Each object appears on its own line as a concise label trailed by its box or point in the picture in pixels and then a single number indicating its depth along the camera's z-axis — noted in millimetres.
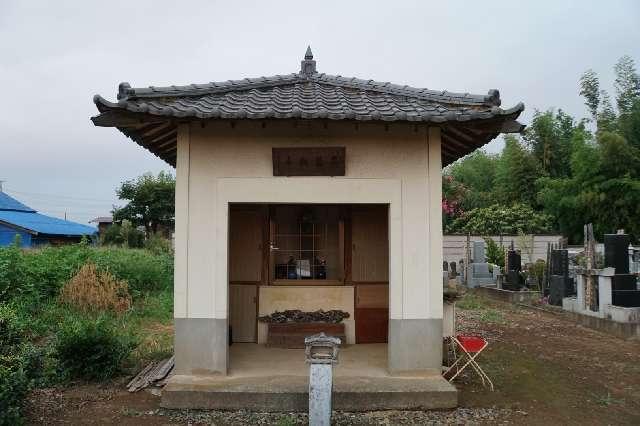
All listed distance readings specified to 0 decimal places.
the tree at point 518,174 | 32344
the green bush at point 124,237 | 29469
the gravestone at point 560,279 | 16388
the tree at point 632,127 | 25069
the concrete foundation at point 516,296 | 18422
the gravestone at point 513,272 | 19547
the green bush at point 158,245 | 25625
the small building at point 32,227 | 29312
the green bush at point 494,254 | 24234
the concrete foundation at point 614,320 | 12281
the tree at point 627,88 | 26844
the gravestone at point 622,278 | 13070
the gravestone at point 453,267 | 22942
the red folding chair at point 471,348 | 7332
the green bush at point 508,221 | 28828
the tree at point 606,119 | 26406
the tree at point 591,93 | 29766
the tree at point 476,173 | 38250
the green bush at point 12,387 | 5434
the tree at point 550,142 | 32281
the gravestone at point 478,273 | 22578
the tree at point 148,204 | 37781
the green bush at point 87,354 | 7730
